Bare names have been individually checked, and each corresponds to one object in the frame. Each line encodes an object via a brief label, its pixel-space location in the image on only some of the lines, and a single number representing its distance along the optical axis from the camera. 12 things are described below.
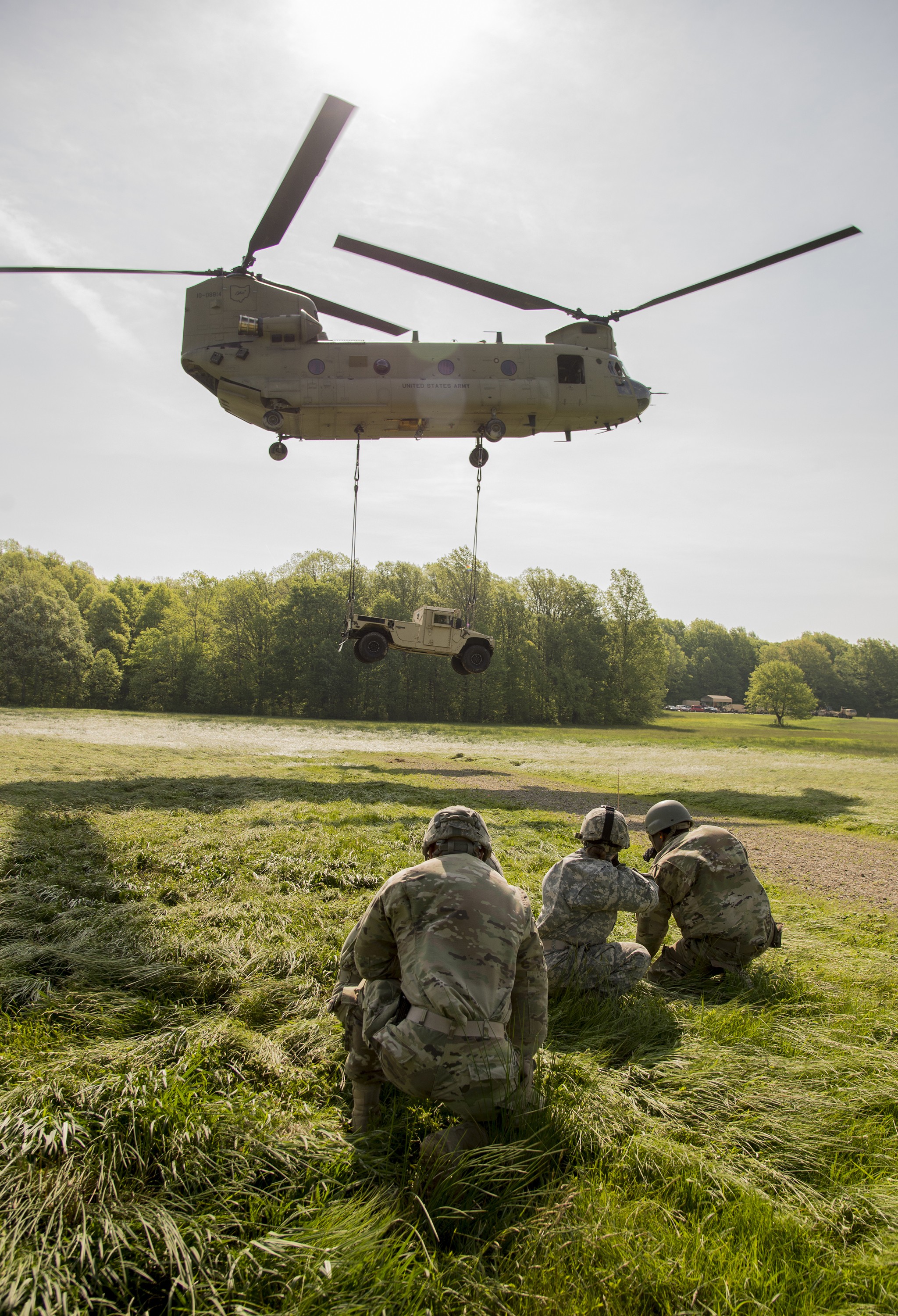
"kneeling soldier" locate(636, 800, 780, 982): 5.10
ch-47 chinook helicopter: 16.36
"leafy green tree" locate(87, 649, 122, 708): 57.72
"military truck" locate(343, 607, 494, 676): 18.95
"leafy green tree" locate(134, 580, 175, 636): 70.19
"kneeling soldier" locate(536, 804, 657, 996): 4.62
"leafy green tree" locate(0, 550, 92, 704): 52.75
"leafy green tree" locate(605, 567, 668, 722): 59.44
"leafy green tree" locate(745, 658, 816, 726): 66.75
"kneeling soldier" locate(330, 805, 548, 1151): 2.89
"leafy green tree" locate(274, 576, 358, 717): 51.62
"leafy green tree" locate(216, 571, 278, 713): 53.59
